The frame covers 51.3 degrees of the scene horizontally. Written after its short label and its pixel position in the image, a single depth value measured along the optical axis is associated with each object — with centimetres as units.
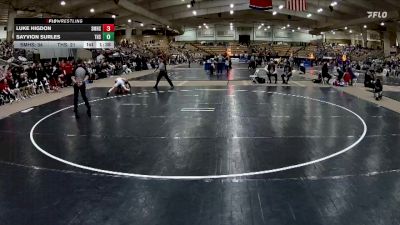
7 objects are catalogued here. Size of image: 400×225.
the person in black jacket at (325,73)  2541
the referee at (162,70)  2198
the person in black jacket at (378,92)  1759
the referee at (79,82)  1332
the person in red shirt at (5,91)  1684
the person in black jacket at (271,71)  2553
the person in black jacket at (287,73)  2552
